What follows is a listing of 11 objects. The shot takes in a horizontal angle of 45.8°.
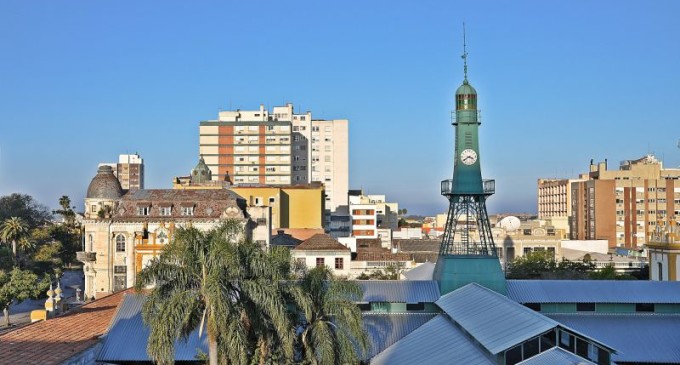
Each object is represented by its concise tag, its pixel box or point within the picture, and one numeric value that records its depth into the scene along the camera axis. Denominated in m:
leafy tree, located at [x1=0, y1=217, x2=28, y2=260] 92.62
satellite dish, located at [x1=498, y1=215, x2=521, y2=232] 101.56
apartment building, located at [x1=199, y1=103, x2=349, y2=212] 144.50
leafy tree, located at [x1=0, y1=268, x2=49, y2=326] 62.88
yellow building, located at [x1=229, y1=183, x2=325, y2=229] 112.00
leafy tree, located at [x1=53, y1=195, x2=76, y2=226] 115.54
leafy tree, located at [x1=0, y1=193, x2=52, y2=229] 117.50
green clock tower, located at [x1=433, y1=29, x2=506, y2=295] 42.44
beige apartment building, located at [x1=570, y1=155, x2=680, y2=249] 133.38
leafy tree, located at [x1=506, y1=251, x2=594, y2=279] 72.56
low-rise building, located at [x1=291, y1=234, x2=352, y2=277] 80.75
